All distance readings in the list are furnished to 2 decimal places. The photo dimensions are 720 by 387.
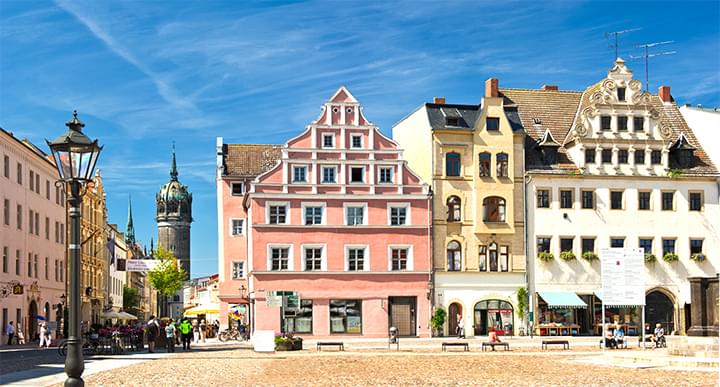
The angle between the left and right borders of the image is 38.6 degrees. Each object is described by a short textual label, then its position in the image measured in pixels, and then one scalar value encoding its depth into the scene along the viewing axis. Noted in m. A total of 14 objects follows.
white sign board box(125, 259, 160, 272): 66.81
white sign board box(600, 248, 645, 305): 40.06
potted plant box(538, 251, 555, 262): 64.56
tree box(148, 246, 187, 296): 105.75
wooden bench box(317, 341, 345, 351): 44.38
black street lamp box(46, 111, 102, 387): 15.25
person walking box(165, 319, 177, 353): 46.39
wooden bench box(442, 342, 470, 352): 42.31
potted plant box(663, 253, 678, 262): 66.25
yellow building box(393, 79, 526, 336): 64.12
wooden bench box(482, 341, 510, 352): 42.78
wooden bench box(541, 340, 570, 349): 43.89
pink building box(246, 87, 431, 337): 62.00
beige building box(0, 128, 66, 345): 59.47
